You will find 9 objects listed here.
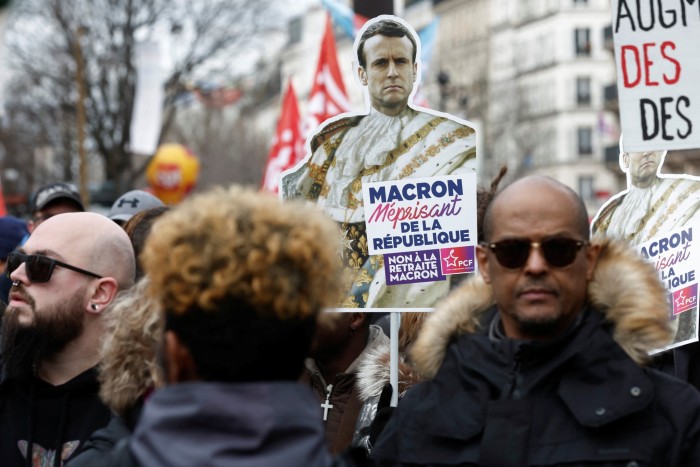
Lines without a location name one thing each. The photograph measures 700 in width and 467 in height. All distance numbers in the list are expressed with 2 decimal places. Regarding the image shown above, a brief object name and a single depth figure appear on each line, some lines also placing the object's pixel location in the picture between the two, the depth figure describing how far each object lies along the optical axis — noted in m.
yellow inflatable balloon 30.78
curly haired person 2.78
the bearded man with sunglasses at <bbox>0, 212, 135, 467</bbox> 4.54
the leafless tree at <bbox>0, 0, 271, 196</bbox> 35.69
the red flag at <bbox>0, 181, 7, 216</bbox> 13.10
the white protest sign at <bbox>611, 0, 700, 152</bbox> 4.97
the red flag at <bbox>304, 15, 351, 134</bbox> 13.02
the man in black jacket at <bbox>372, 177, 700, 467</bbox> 3.63
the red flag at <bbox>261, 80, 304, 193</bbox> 13.82
